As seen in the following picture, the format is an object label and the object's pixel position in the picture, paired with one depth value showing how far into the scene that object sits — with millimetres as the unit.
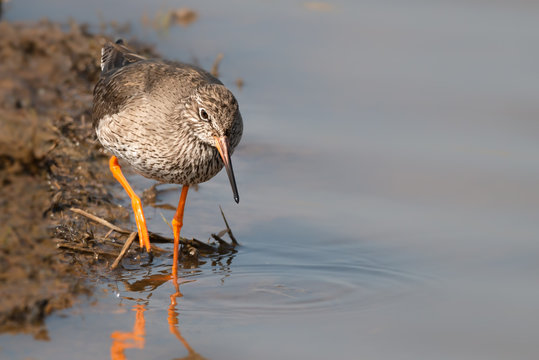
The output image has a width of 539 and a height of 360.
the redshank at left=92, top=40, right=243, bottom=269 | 12031
